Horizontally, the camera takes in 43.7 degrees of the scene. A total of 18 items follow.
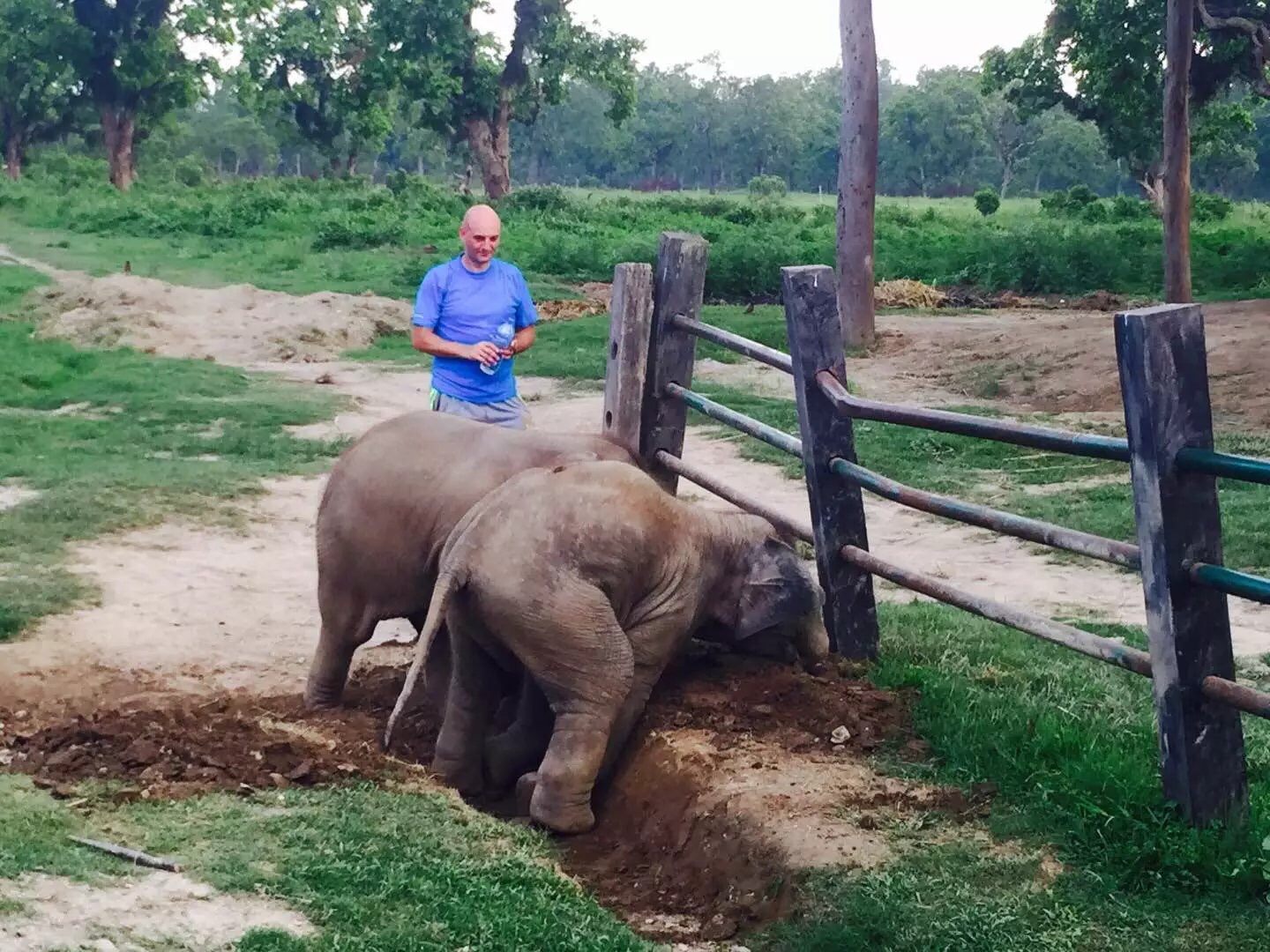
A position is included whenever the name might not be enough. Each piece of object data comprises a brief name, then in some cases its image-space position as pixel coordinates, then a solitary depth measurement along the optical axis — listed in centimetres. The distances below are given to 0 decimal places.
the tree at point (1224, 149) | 2778
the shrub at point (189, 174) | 5572
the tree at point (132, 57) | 4453
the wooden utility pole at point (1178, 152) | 1639
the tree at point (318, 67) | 4619
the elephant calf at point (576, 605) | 477
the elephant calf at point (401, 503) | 537
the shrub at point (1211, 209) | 3362
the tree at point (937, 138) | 8344
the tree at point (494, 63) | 3988
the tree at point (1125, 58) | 2088
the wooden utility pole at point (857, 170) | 1673
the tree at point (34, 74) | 4372
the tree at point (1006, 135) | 7944
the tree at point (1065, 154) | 8119
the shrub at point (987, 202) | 4041
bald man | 680
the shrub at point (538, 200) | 3547
